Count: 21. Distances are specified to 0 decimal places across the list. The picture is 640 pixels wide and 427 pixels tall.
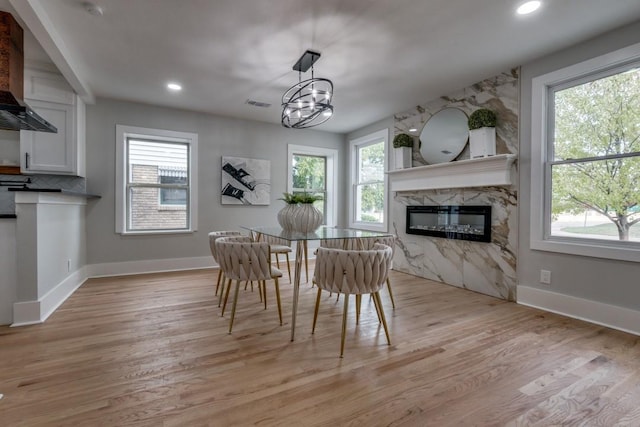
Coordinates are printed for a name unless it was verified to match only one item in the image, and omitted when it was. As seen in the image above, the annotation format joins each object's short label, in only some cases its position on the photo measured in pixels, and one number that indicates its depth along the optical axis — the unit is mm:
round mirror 3729
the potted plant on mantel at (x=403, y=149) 4375
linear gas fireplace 3494
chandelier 2665
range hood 2377
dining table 2277
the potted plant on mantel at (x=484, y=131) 3283
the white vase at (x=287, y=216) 2916
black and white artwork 4910
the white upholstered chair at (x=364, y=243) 2854
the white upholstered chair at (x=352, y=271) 2002
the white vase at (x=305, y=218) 2877
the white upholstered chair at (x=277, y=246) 3590
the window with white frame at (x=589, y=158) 2443
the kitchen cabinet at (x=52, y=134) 3424
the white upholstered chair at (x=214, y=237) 2957
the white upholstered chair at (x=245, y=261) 2295
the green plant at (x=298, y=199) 2926
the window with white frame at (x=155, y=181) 4270
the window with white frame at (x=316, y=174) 5512
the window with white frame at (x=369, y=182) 5117
